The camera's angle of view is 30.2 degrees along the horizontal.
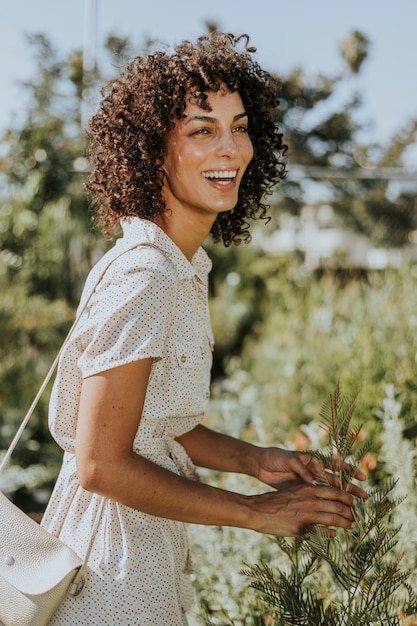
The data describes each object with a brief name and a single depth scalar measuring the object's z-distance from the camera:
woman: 1.41
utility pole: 9.04
